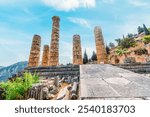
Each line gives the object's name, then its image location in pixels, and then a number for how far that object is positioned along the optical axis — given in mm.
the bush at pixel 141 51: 13481
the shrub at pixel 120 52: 16395
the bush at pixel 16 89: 2003
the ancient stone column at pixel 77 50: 7766
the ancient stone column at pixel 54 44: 8099
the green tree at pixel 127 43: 19504
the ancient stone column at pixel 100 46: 8232
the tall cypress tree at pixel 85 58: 21147
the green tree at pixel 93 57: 20960
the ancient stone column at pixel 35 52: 7823
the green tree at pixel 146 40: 16432
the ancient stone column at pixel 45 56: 10597
